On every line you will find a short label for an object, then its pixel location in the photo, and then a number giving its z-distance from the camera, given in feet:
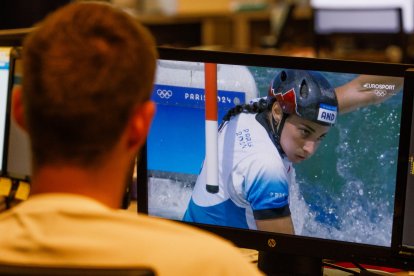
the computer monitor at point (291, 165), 6.08
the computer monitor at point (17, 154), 7.43
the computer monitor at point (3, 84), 7.36
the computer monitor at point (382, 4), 22.71
